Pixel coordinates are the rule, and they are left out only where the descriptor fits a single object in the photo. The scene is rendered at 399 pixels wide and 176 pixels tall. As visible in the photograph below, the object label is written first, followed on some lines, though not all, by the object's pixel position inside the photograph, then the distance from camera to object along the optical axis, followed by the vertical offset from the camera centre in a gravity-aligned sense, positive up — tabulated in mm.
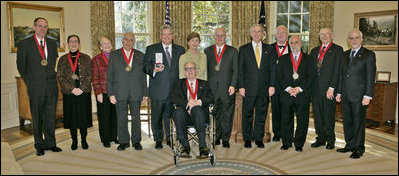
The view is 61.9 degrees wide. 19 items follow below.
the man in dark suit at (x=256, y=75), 4215 -144
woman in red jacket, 4227 -362
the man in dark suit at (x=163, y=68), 4156 -48
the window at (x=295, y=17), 7676 +1074
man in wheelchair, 3799 -451
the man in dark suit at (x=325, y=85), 4160 -283
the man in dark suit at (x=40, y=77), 3918 -141
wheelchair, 3713 -843
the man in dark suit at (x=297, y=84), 4156 -259
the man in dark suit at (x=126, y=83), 4152 -236
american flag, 5750 +804
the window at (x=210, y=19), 7949 +1080
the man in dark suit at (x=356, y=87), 3863 -278
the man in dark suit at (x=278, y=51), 4305 +165
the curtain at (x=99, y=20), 6641 +891
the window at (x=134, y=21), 7328 +974
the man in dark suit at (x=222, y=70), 4199 -79
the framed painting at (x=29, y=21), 5656 +786
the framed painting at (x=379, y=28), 6039 +647
